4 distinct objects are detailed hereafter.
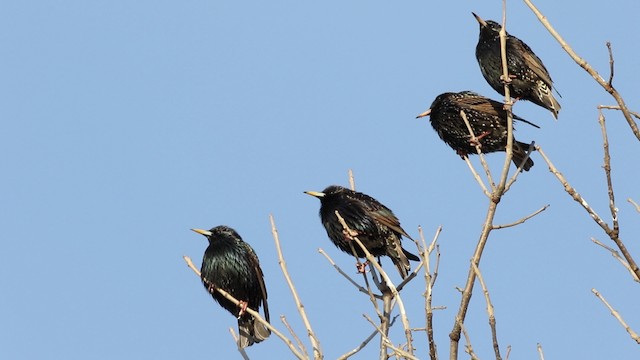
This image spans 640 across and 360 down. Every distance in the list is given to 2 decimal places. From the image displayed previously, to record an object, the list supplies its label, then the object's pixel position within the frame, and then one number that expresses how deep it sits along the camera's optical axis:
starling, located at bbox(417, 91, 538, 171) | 18.31
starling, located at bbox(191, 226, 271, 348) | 17.29
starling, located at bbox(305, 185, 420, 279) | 17.37
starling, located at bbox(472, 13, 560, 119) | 18.50
